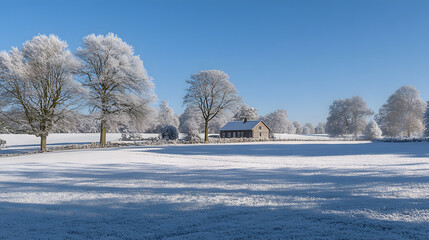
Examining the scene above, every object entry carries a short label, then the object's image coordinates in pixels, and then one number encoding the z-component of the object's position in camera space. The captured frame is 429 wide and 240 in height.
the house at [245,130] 52.62
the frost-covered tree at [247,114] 70.10
